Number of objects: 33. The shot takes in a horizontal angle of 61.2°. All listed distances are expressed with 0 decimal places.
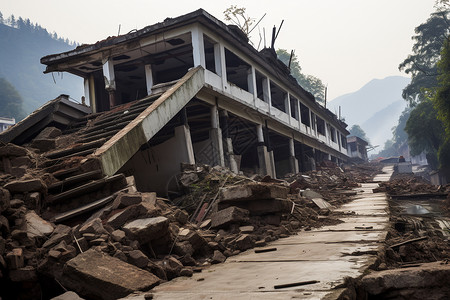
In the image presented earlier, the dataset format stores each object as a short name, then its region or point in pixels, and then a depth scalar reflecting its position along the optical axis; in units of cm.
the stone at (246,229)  577
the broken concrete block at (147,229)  446
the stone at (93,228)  450
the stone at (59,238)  431
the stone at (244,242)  521
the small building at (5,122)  4771
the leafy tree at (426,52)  3941
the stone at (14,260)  394
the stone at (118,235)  439
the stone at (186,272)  399
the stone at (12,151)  652
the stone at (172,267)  405
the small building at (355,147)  5375
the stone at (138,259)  400
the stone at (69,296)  312
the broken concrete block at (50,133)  1008
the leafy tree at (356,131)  9520
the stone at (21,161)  672
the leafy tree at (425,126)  2870
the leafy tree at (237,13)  3017
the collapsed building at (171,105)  977
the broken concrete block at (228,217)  584
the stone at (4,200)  462
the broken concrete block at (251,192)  633
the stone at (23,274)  389
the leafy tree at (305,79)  5853
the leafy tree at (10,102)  6750
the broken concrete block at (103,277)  337
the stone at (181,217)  566
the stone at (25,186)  541
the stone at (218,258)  454
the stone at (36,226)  459
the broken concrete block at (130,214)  485
